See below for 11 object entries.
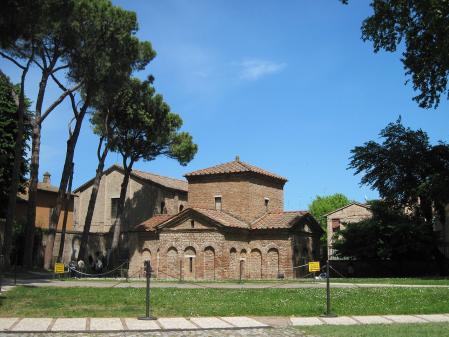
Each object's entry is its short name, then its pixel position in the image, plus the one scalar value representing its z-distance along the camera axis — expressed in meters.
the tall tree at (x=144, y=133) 36.03
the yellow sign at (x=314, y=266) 13.36
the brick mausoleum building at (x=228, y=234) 32.75
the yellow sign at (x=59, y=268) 23.02
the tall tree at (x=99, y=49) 27.83
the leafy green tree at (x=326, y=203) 76.25
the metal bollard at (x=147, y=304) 11.30
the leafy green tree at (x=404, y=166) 35.47
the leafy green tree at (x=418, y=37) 17.11
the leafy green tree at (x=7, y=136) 35.75
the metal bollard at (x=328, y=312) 12.05
